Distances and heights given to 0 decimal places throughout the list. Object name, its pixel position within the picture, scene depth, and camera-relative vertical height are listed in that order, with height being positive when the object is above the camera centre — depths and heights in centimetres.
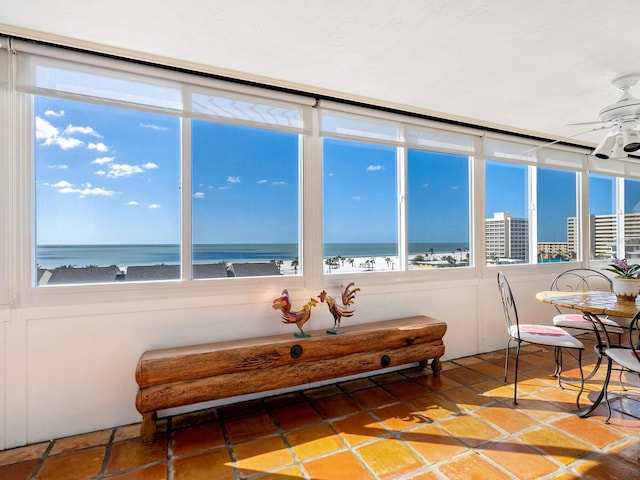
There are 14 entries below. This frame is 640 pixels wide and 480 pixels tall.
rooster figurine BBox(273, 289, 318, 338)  259 -57
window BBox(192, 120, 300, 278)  264 +33
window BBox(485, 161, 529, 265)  391 +31
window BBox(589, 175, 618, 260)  479 +31
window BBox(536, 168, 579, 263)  430 +31
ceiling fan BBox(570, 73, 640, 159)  245 +89
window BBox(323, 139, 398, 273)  312 +33
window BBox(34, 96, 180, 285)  223 +36
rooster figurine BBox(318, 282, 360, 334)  275 -54
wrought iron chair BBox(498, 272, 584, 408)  255 -78
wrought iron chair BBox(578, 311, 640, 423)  206 -78
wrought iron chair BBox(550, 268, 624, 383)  431 -60
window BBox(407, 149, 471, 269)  348 +32
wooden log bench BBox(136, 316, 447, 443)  212 -88
